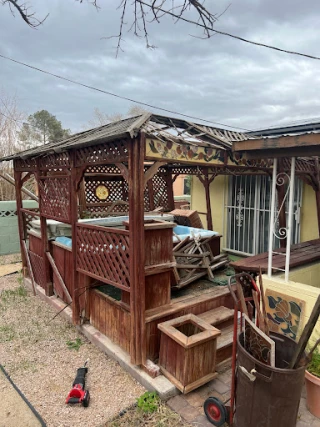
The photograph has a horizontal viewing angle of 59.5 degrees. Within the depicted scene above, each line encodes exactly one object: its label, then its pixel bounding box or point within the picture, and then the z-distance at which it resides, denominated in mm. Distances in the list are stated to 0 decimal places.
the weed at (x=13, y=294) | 5527
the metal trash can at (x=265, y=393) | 1946
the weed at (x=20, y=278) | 6396
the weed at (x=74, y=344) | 3918
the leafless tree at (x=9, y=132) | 11438
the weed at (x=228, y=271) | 5112
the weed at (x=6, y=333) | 4093
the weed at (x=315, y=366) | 2529
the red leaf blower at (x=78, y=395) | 2824
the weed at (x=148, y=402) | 2723
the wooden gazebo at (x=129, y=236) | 3045
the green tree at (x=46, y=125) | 24445
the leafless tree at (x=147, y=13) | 2012
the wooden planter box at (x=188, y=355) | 2844
